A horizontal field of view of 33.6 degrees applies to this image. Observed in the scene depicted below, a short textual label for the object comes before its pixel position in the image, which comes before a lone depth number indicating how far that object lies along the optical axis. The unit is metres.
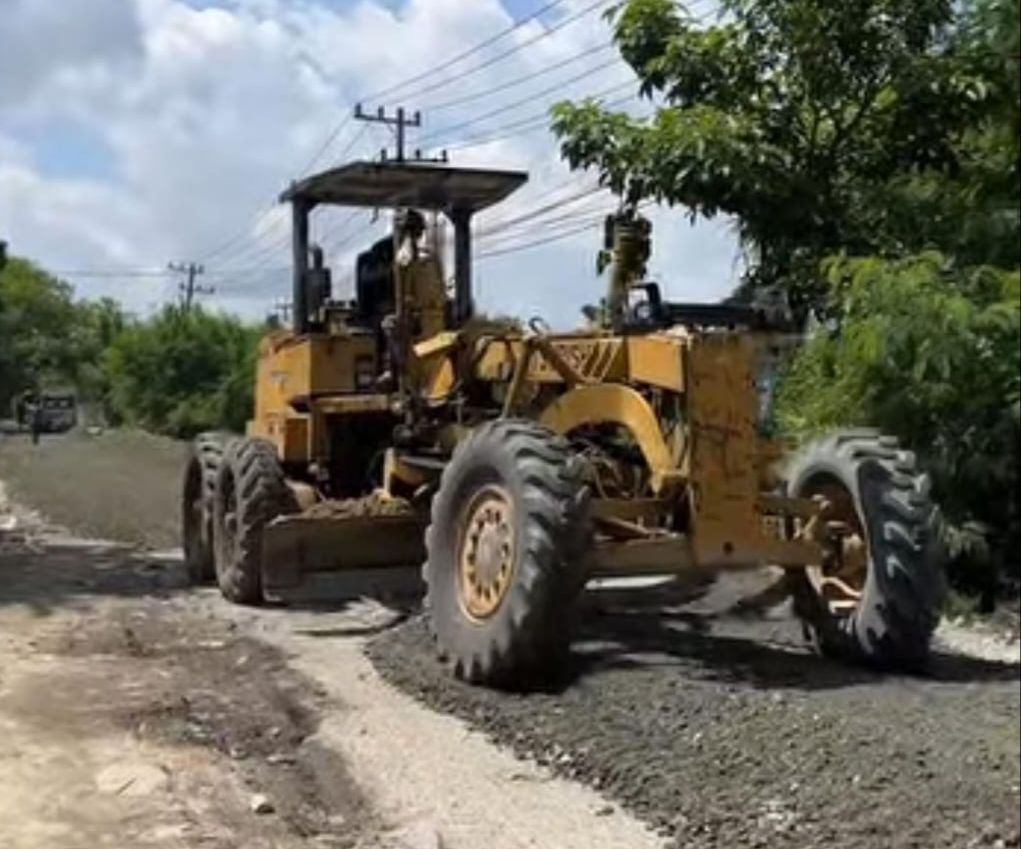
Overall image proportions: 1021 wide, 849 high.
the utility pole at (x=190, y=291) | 80.81
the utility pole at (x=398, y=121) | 38.10
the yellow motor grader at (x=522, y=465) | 6.08
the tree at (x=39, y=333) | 83.94
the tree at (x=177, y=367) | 63.66
